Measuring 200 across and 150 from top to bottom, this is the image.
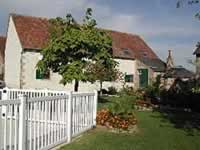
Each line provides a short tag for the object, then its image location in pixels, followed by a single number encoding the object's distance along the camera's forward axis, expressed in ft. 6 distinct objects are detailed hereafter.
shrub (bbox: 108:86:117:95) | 66.63
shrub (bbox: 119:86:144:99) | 43.78
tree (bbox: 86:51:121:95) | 41.57
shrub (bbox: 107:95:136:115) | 23.40
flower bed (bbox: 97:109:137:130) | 22.51
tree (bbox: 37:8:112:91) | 39.22
